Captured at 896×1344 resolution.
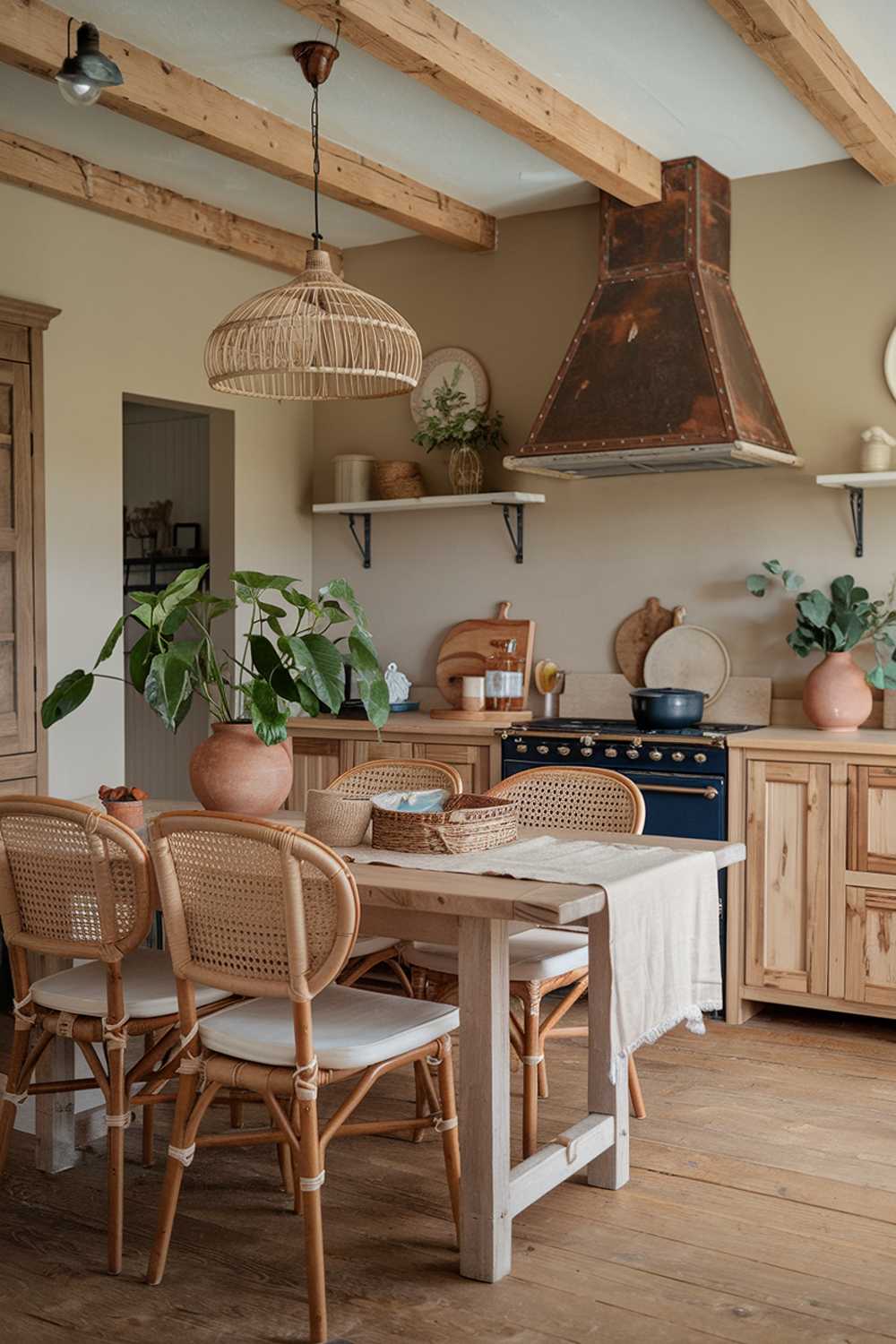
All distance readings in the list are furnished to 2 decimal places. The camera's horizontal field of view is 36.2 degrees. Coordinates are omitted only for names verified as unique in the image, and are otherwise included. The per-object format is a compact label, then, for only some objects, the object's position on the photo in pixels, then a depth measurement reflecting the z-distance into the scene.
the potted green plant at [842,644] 4.62
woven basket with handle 2.94
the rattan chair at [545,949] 3.26
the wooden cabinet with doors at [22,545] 4.57
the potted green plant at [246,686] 3.13
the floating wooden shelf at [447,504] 5.31
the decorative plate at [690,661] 5.07
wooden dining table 2.54
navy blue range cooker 4.45
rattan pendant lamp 3.31
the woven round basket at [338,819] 3.06
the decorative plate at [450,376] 5.58
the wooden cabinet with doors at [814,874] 4.24
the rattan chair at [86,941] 2.80
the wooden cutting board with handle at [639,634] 5.21
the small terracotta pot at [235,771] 3.21
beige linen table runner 2.74
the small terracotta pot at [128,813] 3.22
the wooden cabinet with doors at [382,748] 4.95
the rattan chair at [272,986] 2.49
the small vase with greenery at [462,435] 5.49
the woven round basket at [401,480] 5.64
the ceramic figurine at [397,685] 5.45
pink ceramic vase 4.62
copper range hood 4.64
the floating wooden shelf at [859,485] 4.52
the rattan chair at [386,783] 3.59
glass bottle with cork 5.36
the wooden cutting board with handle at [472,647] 5.47
